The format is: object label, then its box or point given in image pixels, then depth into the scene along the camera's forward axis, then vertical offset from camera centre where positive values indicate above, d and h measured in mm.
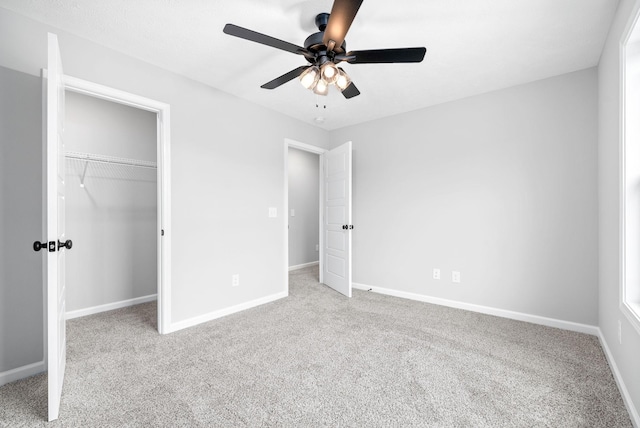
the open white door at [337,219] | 3766 -70
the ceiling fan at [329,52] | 1492 +996
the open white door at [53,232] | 1497 -90
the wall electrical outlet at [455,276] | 3299 -722
